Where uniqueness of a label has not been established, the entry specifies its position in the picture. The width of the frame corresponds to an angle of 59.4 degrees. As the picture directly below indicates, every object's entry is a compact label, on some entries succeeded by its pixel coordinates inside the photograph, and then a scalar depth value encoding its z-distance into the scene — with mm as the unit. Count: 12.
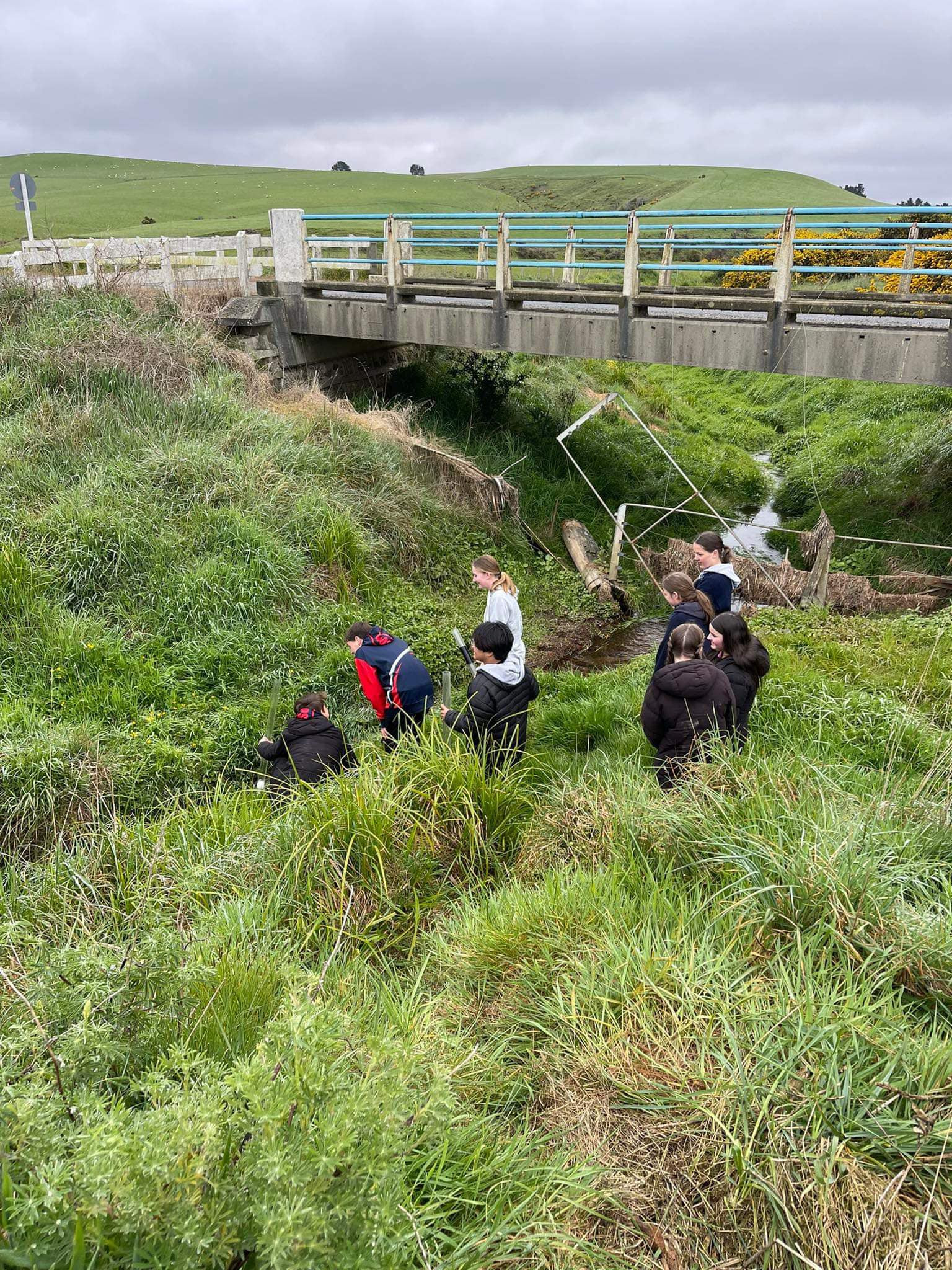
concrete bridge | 9375
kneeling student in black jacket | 5359
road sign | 13773
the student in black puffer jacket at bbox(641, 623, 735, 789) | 4680
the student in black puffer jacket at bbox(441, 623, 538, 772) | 5098
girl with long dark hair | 5074
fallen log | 11469
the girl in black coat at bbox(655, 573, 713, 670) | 5570
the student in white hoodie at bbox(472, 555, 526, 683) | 5906
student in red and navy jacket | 5770
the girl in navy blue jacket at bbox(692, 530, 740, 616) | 6266
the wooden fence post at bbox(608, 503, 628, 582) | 11375
